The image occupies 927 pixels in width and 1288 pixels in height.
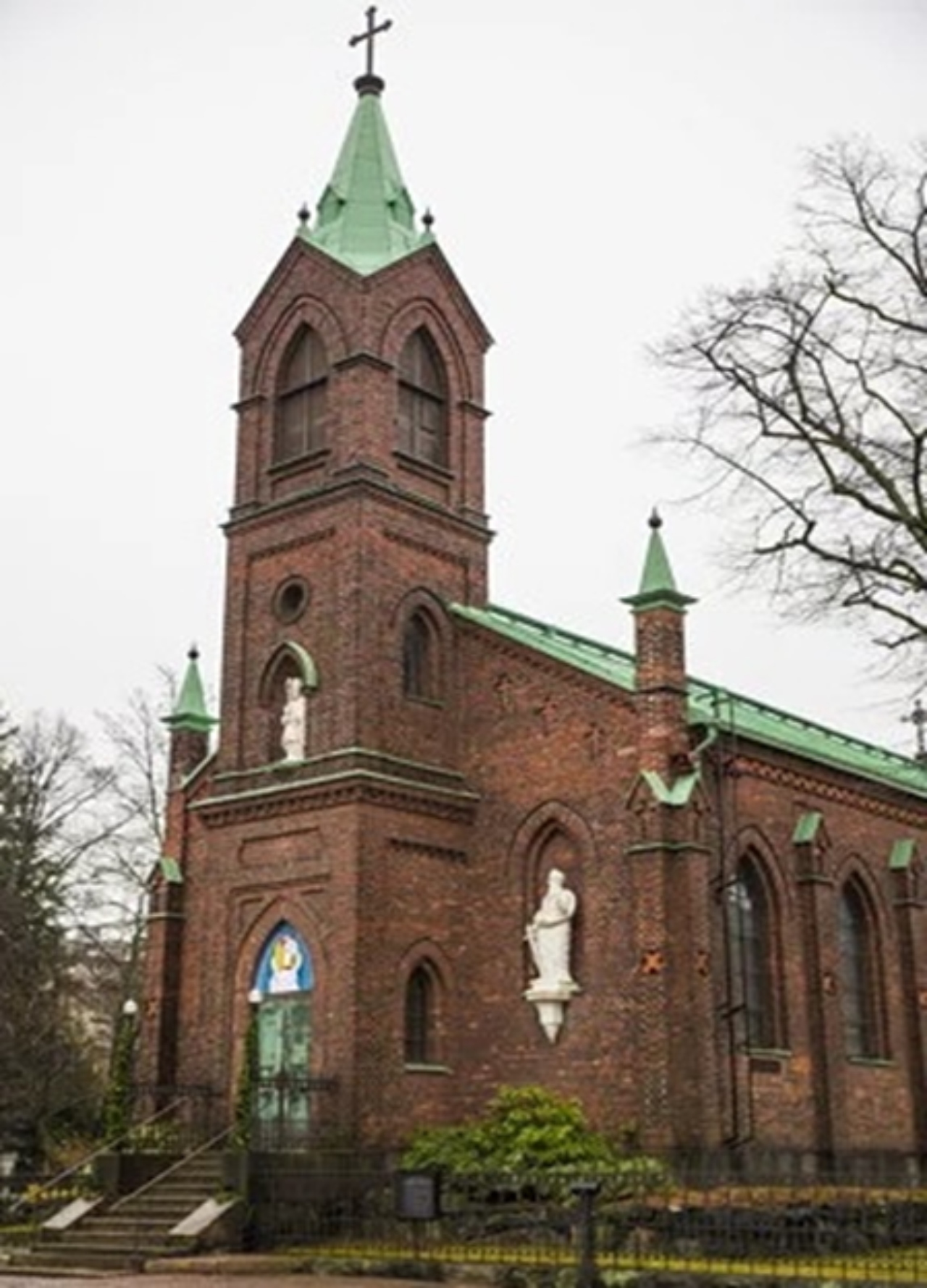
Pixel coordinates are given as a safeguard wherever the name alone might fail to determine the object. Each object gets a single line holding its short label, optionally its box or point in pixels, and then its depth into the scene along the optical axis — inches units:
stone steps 930.7
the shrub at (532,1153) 933.8
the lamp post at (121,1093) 1081.4
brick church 1072.8
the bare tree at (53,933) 1679.4
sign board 771.4
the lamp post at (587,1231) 643.5
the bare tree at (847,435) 911.7
